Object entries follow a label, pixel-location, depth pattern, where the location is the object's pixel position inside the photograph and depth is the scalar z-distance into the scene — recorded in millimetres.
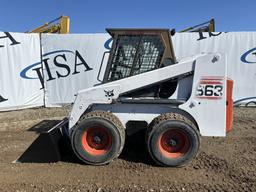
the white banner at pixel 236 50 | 7450
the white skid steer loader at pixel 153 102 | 3148
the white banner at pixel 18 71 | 7271
